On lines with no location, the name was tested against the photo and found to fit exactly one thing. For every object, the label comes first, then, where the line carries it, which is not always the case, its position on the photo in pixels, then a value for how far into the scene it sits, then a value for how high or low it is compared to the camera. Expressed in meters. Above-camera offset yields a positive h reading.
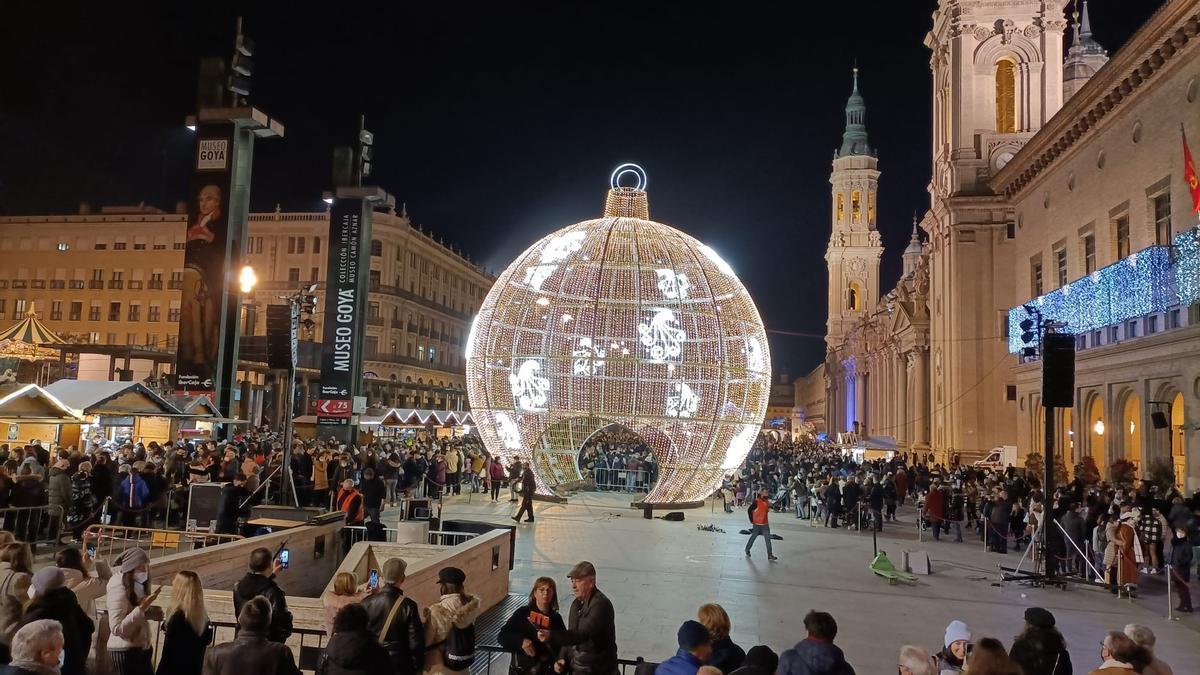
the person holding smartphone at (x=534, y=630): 5.48 -1.32
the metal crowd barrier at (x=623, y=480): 25.47 -1.63
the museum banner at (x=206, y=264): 26.58 +4.57
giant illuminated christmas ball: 18.81 +1.62
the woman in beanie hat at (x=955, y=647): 5.52 -1.34
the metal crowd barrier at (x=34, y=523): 12.84 -1.75
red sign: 29.52 +0.28
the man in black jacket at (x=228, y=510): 12.23 -1.37
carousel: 31.02 +2.30
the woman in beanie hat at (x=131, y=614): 5.26 -1.27
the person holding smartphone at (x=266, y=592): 5.88 -1.21
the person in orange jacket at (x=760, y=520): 14.08 -1.45
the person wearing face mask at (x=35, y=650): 4.09 -1.14
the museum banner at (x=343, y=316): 29.56 +3.44
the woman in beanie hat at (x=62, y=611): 5.09 -1.19
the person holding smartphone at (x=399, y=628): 5.45 -1.31
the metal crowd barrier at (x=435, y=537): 11.66 -1.61
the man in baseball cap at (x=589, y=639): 5.49 -1.36
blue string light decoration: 21.81 +4.43
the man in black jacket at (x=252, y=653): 4.49 -1.24
